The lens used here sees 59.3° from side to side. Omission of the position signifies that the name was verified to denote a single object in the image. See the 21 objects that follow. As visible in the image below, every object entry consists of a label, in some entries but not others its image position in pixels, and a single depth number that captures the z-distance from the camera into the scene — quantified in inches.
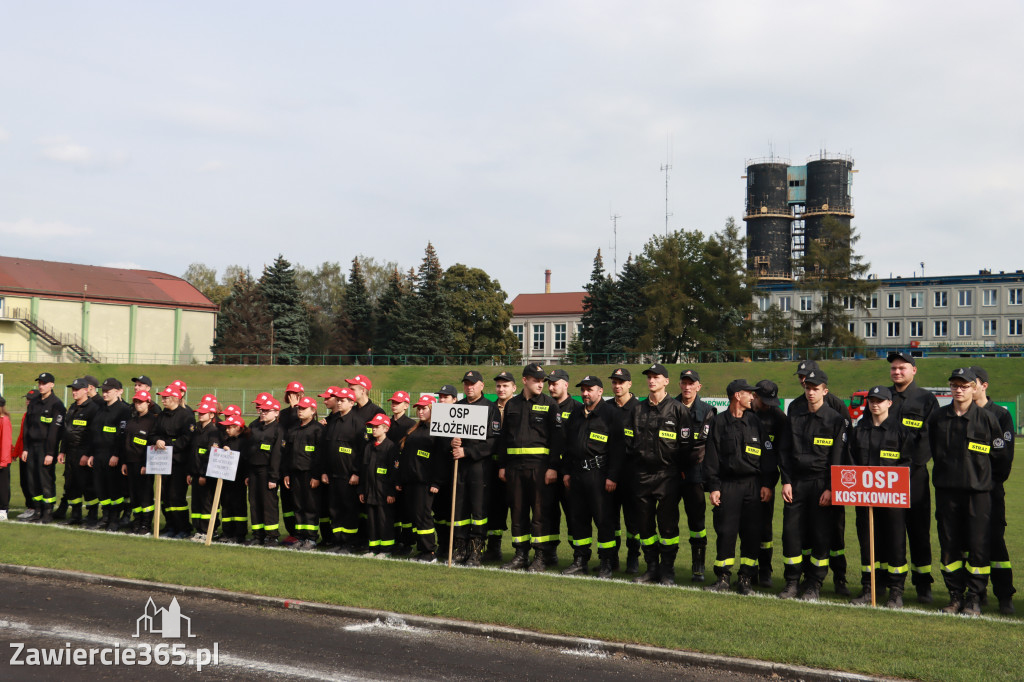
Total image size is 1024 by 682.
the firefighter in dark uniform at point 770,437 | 373.4
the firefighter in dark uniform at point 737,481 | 366.6
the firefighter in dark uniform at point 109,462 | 527.8
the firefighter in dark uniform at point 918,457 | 345.4
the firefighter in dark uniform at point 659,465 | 379.2
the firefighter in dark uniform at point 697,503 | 395.3
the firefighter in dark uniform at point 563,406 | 411.8
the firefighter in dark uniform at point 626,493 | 396.2
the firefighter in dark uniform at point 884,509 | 342.6
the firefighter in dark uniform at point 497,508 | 429.7
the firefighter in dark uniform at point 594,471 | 395.5
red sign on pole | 335.0
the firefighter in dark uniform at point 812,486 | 354.9
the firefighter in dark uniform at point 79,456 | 535.8
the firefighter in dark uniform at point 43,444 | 552.4
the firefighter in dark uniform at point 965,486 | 330.0
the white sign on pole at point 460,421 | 414.6
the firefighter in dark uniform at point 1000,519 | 331.3
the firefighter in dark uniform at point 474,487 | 420.8
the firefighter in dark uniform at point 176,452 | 504.7
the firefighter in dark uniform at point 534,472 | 409.4
